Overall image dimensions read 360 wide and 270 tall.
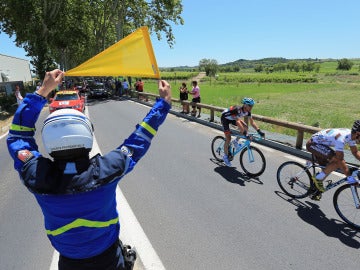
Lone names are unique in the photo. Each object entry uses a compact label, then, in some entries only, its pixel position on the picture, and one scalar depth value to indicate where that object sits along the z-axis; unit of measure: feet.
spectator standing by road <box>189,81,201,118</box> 52.27
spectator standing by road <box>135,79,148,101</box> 84.92
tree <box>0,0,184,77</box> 91.40
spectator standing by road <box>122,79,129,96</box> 93.52
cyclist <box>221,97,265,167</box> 23.42
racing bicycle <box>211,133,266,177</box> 22.84
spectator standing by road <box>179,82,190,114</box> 55.75
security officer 5.42
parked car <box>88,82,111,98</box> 92.99
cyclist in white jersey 15.67
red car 50.25
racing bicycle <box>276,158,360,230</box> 16.05
